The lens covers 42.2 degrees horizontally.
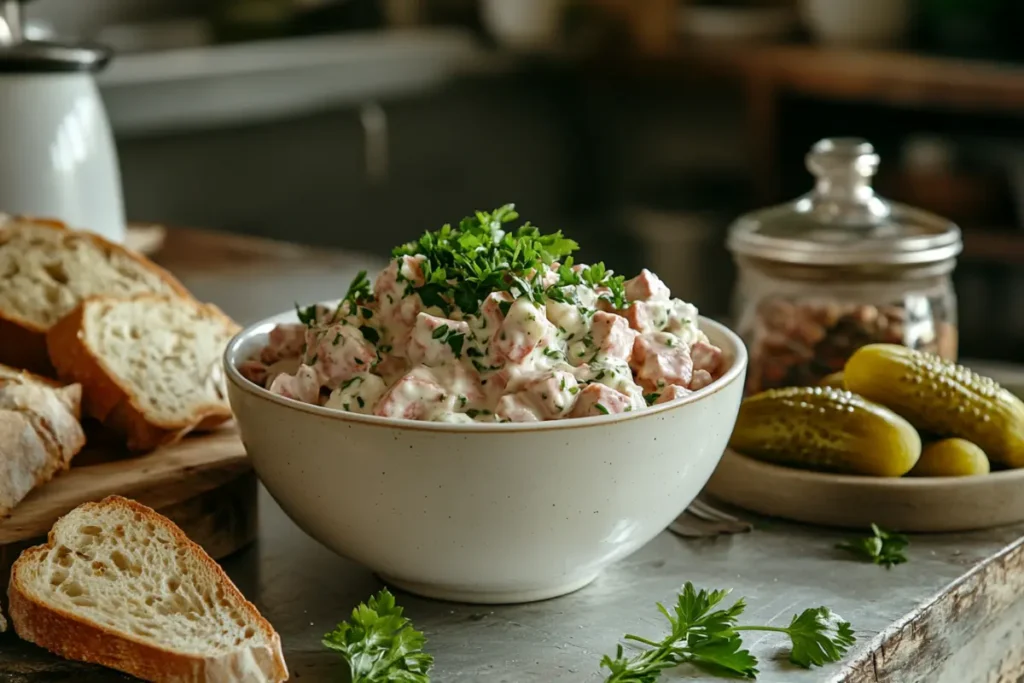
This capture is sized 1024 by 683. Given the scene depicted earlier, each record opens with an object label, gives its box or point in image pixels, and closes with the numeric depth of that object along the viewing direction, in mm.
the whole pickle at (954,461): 1345
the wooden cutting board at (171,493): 1225
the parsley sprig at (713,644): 1044
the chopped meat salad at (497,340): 1094
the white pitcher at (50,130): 1941
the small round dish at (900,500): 1320
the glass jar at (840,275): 1585
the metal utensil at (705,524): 1349
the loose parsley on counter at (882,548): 1272
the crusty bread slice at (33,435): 1238
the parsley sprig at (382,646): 1033
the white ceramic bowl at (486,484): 1066
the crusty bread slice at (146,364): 1425
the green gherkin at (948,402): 1367
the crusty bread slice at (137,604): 1025
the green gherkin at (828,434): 1327
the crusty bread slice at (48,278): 1558
